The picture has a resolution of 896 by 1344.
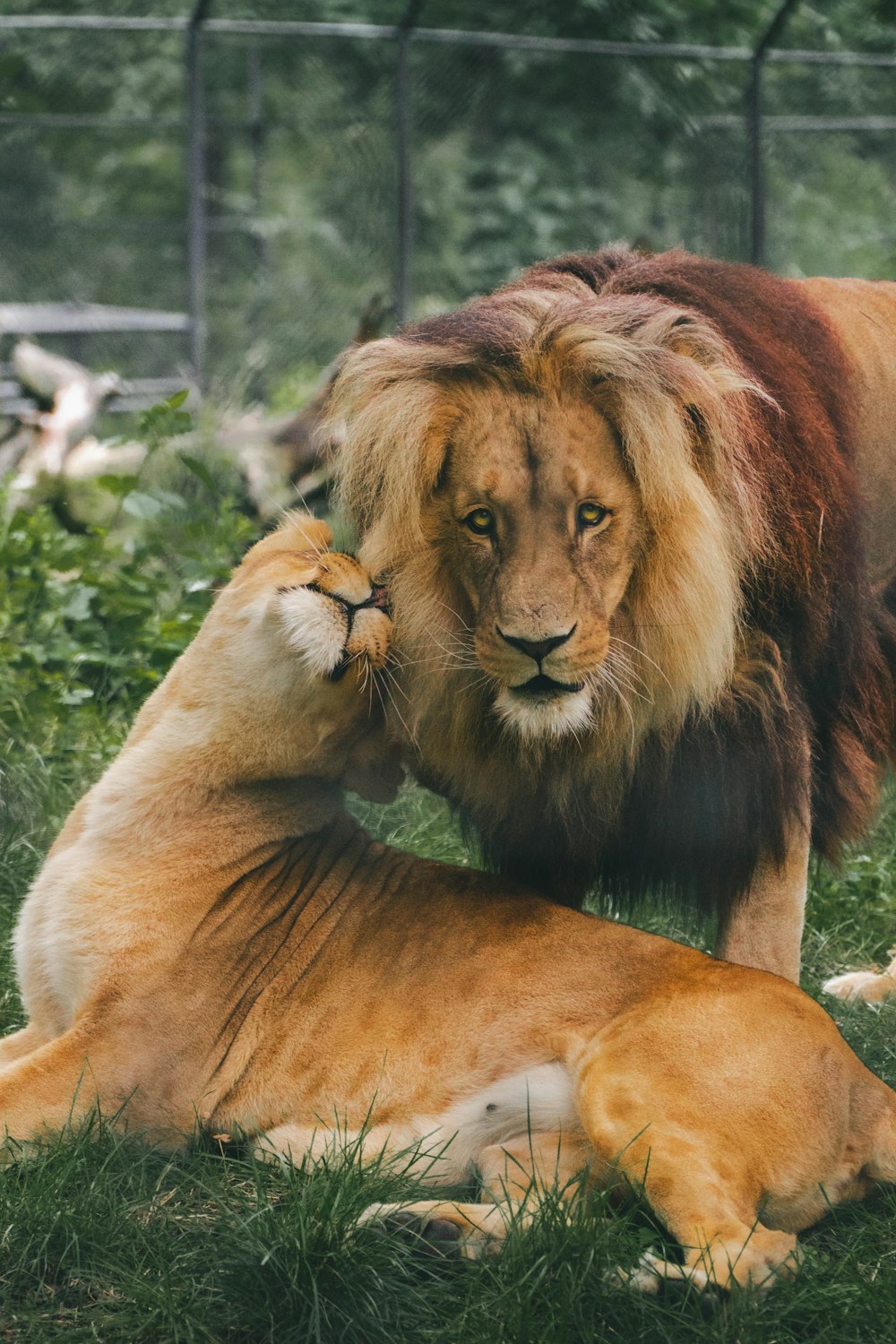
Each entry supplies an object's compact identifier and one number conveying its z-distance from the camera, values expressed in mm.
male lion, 5719
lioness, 5344
